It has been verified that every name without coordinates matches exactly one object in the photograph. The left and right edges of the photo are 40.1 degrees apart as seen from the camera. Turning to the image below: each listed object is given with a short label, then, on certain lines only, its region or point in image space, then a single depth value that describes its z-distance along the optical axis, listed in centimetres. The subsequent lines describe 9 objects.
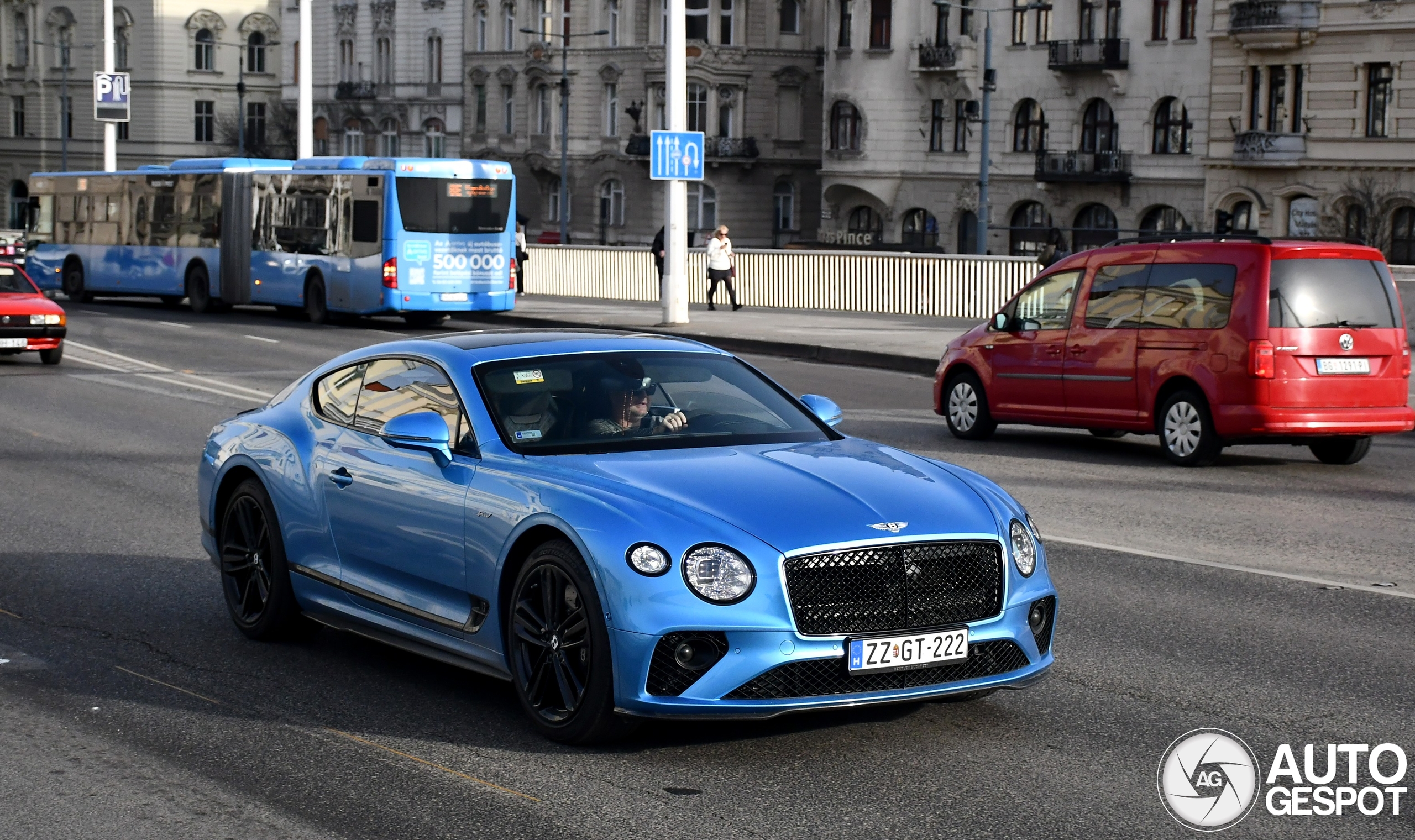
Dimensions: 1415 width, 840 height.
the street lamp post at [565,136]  7550
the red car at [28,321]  2377
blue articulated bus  3381
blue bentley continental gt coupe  595
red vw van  1450
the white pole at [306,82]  4072
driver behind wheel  707
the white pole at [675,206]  3125
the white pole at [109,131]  5178
